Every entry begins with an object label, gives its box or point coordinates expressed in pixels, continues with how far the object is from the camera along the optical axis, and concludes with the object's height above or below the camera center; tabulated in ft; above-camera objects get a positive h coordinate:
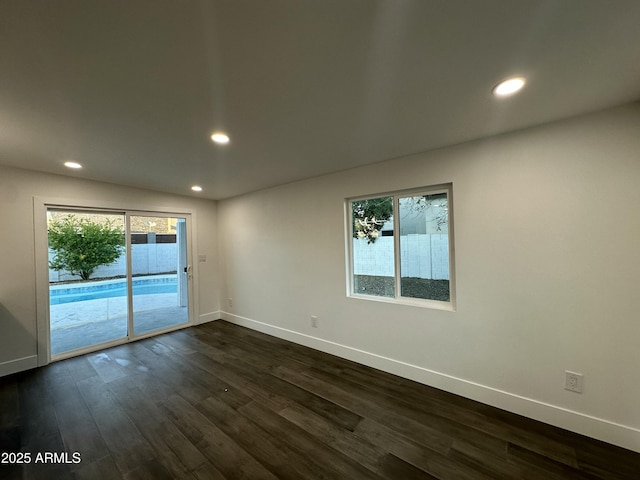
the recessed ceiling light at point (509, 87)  4.84 +2.98
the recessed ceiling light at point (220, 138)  7.04 +3.04
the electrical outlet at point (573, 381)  6.25 -3.66
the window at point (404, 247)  8.46 -0.28
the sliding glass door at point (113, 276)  11.26 -1.45
